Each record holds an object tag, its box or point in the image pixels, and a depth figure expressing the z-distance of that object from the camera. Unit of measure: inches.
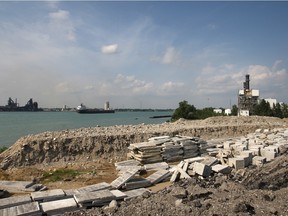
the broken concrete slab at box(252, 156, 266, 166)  451.2
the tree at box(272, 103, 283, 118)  2001.7
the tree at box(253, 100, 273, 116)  1939.0
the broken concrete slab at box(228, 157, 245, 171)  443.2
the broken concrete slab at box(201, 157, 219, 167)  446.8
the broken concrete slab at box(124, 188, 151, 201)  325.0
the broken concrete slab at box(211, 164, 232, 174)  423.8
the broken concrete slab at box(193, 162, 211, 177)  409.1
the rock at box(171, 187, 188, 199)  285.4
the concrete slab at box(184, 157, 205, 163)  462.6
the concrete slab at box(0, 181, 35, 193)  384.5
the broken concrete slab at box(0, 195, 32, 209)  288.1
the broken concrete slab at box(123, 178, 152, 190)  380.9
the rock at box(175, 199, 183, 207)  261.8
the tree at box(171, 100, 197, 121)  1635.1
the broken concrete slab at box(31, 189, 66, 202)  307.6
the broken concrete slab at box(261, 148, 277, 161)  468.2
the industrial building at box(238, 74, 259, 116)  2285.3
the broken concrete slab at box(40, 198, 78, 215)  275.1
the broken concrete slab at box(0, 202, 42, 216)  263.7
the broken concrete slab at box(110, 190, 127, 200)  314.4
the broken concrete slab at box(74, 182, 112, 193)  339.3
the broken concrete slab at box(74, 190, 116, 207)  294.4
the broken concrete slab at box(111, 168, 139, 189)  370.5
